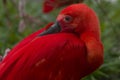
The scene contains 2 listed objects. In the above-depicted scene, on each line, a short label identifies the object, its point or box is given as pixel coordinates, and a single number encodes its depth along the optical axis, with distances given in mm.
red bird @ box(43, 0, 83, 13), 4574
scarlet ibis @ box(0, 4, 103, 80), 3512
